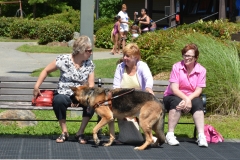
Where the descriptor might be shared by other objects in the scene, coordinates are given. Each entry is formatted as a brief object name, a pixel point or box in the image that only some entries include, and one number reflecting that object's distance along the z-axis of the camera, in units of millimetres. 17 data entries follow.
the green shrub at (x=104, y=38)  22547
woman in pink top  6961
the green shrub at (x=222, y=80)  9102
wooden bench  7652
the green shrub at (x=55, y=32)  24953
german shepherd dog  6648
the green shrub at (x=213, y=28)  15422
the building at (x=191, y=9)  24375
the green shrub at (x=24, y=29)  29125
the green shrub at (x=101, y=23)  27478
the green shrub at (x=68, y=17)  33419
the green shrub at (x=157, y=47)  10945
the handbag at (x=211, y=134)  7258
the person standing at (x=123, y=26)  19719
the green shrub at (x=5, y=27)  31750
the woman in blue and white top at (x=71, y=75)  6852
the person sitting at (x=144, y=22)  22188
